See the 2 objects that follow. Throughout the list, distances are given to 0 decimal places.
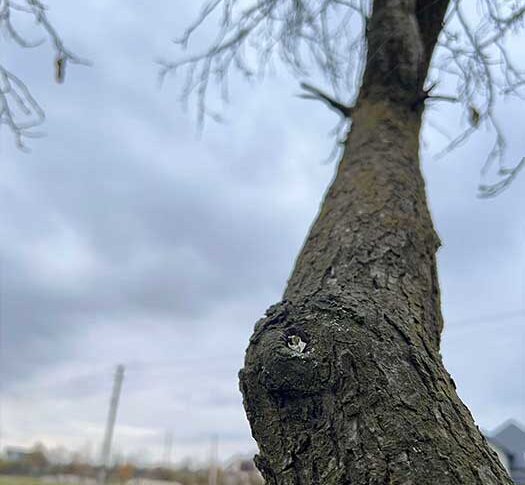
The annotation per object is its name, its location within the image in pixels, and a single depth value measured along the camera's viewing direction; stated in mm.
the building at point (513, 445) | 22203
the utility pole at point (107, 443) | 20411
